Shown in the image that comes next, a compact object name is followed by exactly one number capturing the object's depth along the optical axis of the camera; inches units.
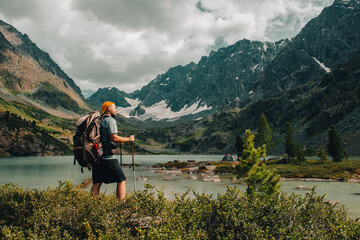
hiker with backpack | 377.4
